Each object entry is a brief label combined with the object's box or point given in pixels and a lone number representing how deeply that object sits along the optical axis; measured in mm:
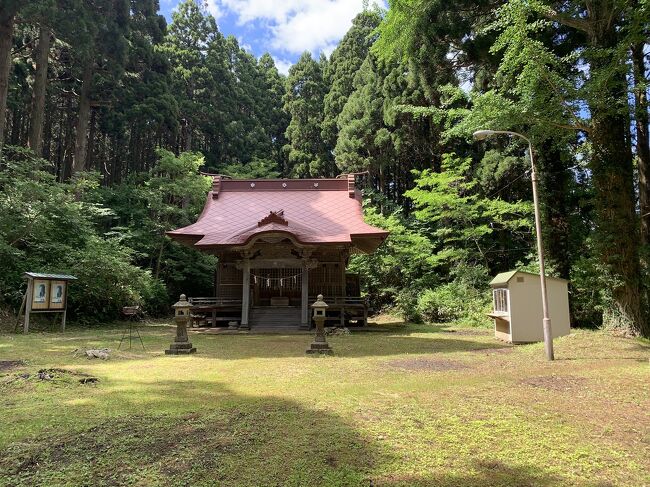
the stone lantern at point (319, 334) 8203
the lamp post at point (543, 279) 7418
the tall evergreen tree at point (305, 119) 29562
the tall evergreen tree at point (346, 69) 27938
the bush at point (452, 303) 14953
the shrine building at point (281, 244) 13375
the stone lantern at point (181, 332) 8078
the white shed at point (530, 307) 9773
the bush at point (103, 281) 13398
